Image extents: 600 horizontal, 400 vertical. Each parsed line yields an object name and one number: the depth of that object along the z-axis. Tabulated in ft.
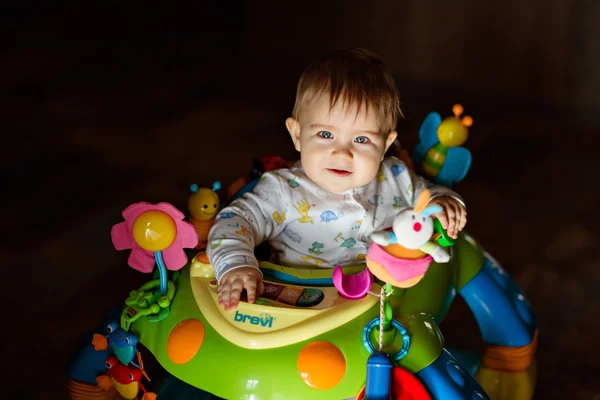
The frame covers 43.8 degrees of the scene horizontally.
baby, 3.49
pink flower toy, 3.18
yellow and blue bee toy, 4.28
